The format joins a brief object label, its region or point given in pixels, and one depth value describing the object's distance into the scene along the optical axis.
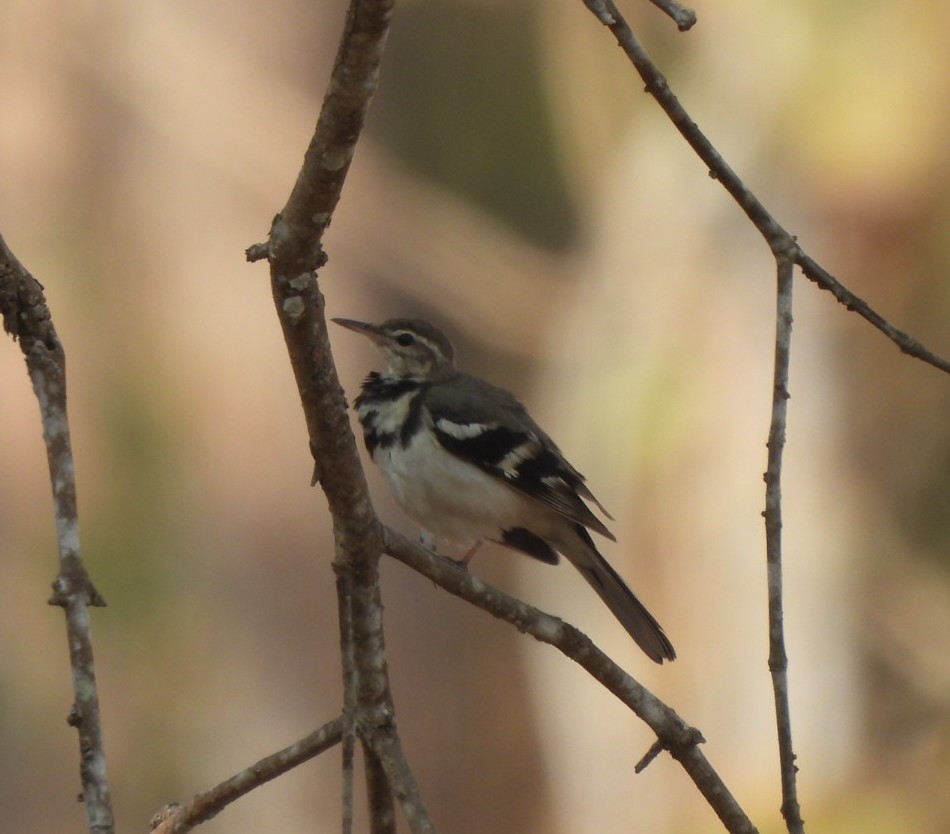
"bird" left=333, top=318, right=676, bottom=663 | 6.51
